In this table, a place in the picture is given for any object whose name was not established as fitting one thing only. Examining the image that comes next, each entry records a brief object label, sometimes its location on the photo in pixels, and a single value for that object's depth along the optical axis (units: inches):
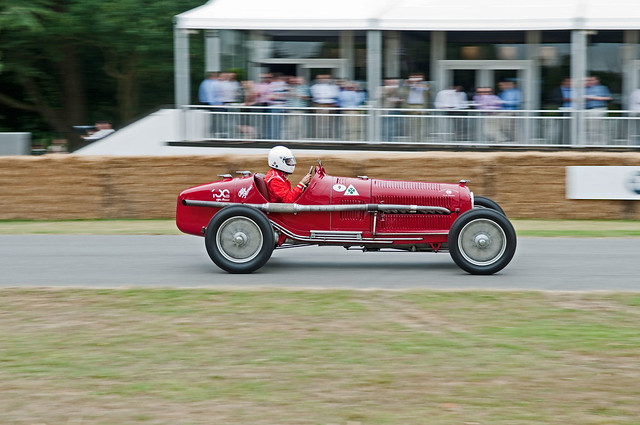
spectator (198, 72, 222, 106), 741.9
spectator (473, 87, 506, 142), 721.6
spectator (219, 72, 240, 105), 738.8
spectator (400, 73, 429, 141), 732.7
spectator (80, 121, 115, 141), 766.9
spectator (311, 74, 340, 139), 733.3
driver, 360.5
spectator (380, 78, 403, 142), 737.6
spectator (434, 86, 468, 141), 724.7
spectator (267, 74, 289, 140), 735.7
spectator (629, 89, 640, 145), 703.7
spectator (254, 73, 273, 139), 736.3
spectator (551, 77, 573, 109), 724.7
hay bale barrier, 558.3
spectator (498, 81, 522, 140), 725.9
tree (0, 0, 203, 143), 915.4
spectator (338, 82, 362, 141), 735.1
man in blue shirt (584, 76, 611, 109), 723.4
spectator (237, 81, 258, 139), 735.7
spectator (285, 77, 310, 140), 735.1
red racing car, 348.2
